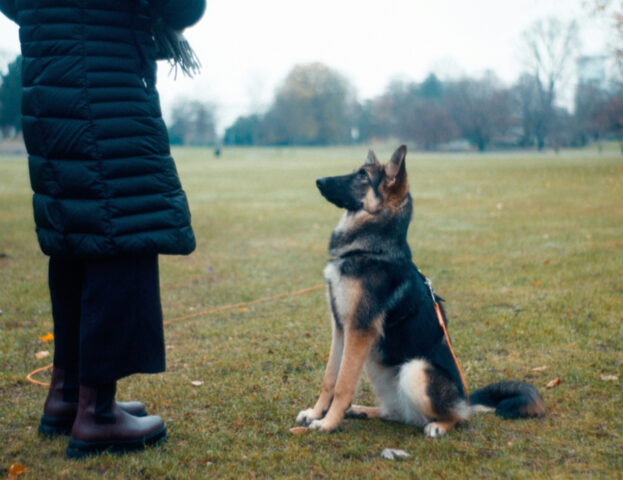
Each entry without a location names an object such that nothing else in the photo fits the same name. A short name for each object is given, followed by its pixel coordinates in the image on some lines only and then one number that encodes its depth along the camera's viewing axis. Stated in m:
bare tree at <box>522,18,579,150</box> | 50.66
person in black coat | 2.80
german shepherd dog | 3.47
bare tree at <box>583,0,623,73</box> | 22.12
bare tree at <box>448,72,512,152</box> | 60.50
